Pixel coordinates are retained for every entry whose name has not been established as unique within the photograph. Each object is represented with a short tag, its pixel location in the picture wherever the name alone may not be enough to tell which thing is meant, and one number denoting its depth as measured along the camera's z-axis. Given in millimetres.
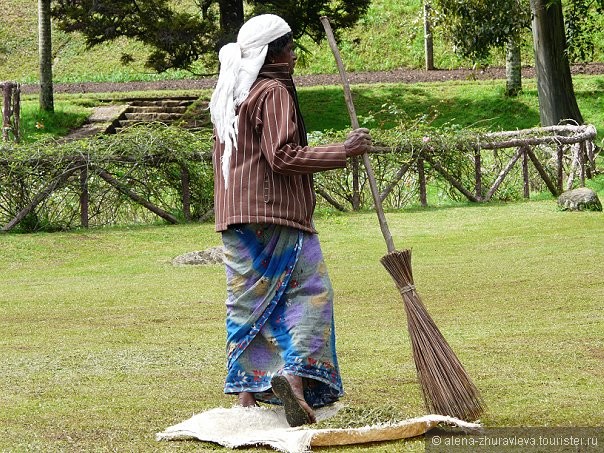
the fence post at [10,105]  25614
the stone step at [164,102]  29609
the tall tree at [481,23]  23484
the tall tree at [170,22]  28547
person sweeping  5988
